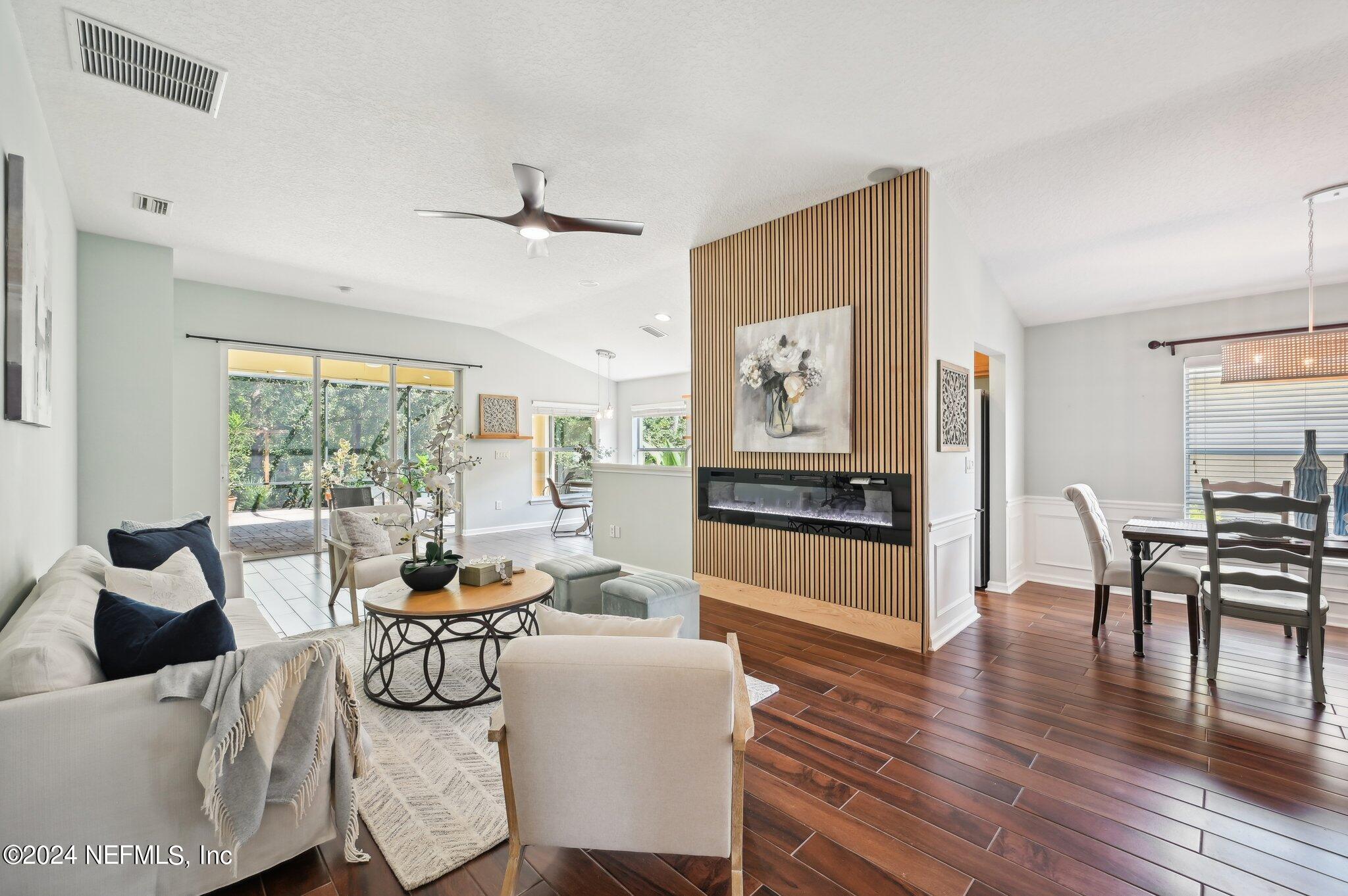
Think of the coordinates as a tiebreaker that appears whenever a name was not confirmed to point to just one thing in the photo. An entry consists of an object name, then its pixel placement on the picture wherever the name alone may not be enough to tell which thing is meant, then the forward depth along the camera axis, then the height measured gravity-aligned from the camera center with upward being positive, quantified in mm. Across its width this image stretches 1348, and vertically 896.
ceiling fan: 3176 +1378
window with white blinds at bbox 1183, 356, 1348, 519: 4051 +171
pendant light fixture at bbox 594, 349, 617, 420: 9000 +1370
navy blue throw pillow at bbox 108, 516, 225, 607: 2602 -468
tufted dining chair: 3438 -755
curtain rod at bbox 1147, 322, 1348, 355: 3984 +857
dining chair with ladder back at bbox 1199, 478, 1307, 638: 3764 -264
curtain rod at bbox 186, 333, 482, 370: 5906 +1174
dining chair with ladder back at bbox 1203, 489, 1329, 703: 2670 -667
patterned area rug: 1756 -1235
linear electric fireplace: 3580 -374
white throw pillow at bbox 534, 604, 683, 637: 1624 -510
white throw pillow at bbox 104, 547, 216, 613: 2199 -544
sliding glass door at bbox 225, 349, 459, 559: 6160 +174
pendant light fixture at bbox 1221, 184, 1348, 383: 3162 +550
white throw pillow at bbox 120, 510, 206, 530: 2889 -396
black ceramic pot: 2811 -637
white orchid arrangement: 2830 -182
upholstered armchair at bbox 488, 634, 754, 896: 1367 -738
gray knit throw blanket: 1478 -772
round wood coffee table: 2590 -781
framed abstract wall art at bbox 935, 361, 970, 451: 3572 +271
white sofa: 1341 -804
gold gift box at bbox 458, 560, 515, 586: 2988 -664
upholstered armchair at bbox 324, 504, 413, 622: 3818 -795
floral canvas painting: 3768 +458
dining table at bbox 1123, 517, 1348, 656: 3127 -521
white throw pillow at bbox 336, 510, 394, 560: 4016 -601
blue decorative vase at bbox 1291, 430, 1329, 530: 3332 -178
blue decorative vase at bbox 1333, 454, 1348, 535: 3098 -303
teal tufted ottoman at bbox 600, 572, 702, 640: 3082 -831
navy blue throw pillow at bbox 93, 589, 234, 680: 1530 -515
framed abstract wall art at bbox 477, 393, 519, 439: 8172 +488
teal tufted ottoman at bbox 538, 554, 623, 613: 3557 -836
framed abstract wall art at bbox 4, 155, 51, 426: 2014 +582
